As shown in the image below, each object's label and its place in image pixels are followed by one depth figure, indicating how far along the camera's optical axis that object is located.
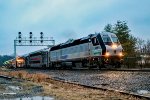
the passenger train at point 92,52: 39.84
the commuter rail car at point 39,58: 64.24
